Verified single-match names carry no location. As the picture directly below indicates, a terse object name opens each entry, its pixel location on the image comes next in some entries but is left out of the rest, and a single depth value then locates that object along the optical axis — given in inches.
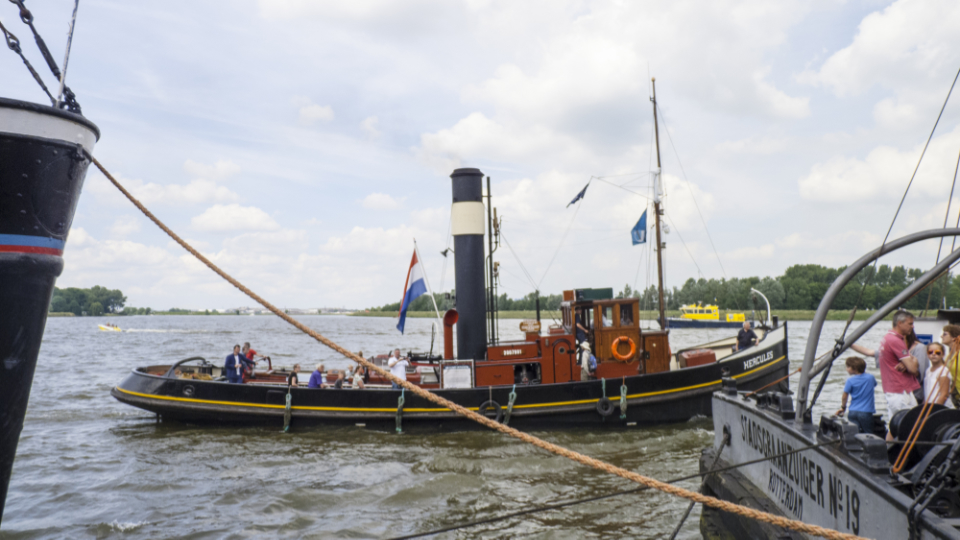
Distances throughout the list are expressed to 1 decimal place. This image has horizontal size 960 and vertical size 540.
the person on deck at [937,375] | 190.8
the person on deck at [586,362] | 499.2
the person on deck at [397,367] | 510.9
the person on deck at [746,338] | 584.7
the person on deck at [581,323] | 514.0
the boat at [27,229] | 150.3
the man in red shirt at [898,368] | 223.3
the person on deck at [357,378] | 525.7
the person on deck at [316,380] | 528.1
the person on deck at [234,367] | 561.3
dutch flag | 599.8
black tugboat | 486.9
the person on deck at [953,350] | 203.1
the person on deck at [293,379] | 537.0
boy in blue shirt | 219.3
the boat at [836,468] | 133.8
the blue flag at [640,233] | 689.0
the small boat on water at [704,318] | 2538.6
